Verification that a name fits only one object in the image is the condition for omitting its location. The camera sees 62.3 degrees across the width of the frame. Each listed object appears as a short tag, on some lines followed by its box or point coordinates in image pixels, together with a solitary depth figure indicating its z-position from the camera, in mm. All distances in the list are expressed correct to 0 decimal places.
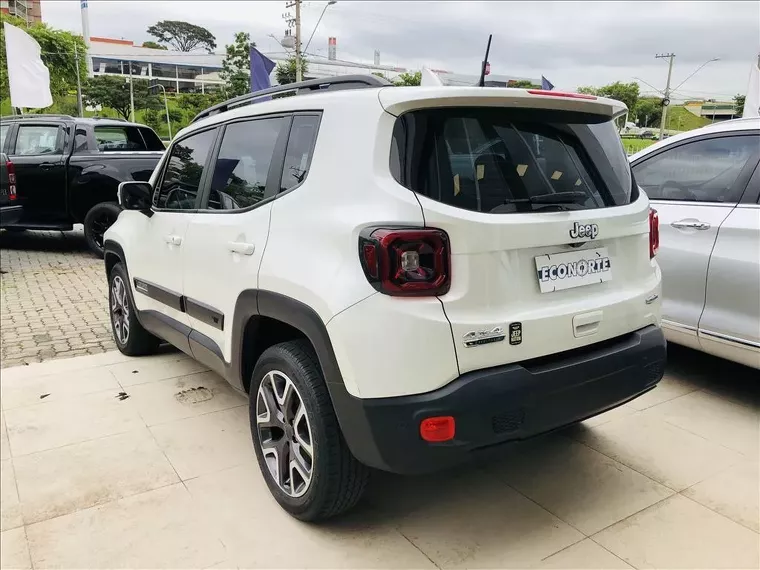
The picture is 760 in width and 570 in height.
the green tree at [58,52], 41281
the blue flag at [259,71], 9828
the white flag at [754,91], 8281
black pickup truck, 8617
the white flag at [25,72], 11781
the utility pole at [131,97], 51931
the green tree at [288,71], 46541
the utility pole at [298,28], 38031
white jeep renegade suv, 2119
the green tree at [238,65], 46875
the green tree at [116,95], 53062
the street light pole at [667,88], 41281
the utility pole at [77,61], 40338
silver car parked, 3650
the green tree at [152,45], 101688
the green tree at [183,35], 106875
